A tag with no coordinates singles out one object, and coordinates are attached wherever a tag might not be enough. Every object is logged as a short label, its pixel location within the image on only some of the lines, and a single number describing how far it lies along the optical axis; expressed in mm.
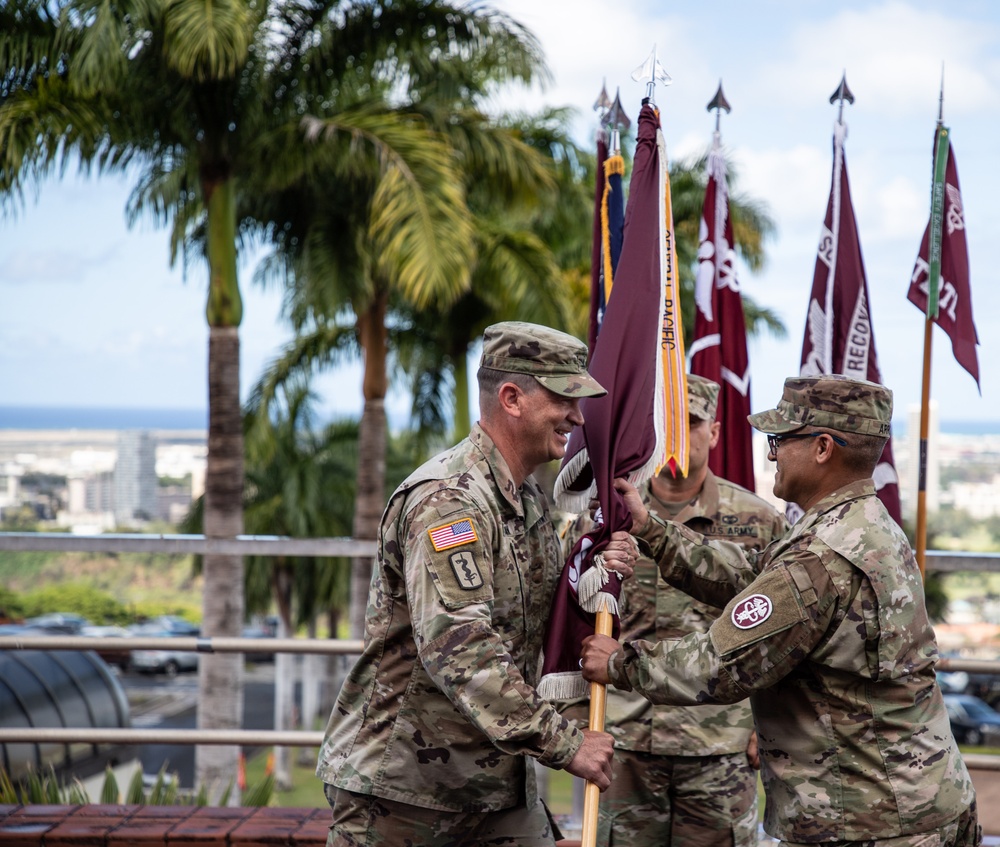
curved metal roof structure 12586
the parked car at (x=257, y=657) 54309
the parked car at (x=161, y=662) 52594
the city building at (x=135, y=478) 65562
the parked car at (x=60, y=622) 45969
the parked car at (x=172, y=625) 54703
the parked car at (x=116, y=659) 45562
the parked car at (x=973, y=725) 35625
